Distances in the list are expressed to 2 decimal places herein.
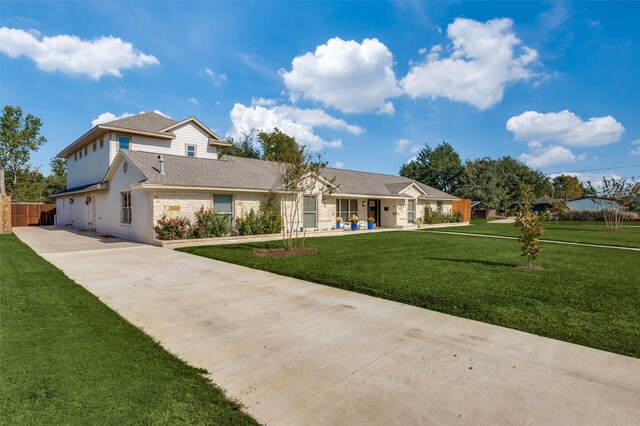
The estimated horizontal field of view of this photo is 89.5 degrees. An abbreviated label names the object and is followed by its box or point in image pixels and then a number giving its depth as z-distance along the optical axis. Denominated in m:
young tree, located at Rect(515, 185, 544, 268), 8.48
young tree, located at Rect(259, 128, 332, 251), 11.12
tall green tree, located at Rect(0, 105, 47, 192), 41.28
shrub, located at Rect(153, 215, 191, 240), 13.83
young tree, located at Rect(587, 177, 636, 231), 22.53
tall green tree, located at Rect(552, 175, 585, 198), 60.72
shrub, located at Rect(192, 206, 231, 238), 14.86
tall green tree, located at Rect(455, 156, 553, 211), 49.78
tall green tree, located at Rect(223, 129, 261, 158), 44.06
